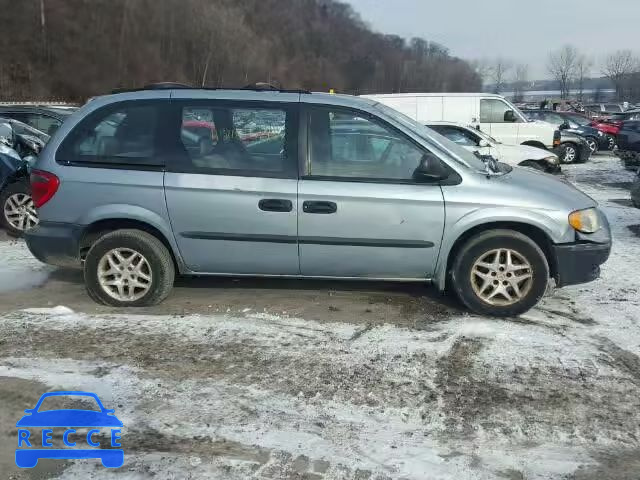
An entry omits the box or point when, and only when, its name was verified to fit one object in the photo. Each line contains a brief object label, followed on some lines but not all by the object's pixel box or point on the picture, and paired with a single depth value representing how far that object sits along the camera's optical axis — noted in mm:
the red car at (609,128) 22361
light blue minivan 4594
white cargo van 14500
